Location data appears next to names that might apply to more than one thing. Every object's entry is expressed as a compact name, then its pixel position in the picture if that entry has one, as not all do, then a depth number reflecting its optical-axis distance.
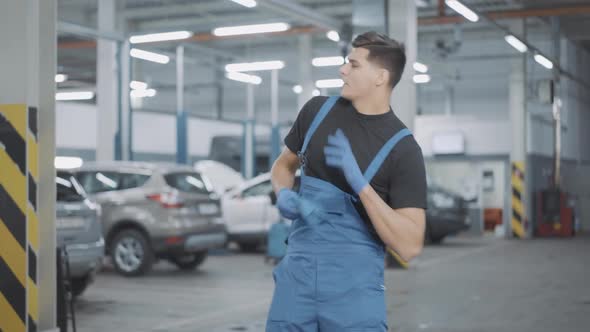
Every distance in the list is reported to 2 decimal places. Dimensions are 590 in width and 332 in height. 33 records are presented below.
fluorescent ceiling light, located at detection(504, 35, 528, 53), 18.74
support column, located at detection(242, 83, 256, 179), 22.78
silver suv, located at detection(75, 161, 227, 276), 12.88
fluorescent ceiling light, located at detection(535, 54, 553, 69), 20.86
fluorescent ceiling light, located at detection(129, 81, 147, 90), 23.09
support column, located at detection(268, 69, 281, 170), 22.72
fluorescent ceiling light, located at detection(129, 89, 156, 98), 24.25
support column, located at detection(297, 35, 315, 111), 23.25
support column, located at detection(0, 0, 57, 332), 6.41
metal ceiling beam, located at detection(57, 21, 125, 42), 14.98
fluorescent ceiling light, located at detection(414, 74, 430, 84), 24.05
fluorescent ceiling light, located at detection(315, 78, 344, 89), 24.44
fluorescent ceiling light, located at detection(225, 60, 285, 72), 20.50
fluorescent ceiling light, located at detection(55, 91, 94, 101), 25.37
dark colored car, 20.09
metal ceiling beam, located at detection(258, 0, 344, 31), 13.95
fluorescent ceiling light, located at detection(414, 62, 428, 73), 22.03
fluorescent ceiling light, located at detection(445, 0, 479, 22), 14.37
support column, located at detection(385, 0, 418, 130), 13.91
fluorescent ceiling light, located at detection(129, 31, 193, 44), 17.30
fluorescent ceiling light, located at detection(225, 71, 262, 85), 21.95
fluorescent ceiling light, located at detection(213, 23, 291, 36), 16.20
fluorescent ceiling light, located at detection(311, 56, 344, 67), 20.27
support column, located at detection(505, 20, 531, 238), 22.58
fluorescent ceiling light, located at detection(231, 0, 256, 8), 13.37
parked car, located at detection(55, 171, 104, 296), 9.73
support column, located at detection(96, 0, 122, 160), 17.41
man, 2.90
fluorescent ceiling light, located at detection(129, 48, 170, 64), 17.90
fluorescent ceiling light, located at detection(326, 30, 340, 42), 18.17
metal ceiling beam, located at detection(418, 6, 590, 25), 20.39
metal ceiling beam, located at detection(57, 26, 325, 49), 22.17
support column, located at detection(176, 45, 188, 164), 18.38
